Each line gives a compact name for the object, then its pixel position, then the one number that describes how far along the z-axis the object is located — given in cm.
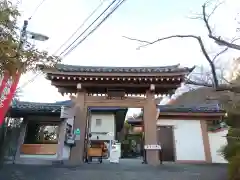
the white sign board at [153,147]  699
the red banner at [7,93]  435
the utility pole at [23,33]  372
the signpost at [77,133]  711
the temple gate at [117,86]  725
